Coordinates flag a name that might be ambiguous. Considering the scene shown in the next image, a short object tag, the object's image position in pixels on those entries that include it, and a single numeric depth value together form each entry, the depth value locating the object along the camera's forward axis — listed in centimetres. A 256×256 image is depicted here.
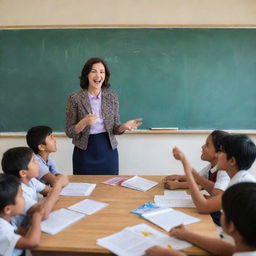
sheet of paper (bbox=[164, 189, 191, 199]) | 188
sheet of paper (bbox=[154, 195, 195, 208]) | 173
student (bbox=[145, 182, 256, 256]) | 105
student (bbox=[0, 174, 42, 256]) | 129
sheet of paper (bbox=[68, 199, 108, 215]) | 166
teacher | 261
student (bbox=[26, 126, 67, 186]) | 225
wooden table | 129
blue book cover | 164
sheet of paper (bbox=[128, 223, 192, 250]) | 129
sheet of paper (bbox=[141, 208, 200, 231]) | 149
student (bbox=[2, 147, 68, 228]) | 163
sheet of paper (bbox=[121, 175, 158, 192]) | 206
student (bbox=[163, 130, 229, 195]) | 200
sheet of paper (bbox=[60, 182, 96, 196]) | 194
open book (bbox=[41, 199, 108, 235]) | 145
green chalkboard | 326
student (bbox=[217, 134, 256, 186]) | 164
